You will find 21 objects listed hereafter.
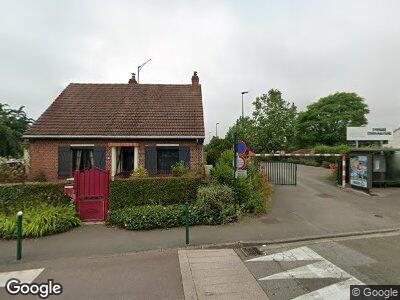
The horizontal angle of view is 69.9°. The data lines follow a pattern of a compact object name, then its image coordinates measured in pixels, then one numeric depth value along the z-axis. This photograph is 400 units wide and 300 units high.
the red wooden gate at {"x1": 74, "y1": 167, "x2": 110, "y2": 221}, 9.01
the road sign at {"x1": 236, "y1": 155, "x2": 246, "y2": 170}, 8.98
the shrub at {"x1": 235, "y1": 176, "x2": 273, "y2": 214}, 9.66
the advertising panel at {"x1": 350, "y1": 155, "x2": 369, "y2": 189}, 13.53
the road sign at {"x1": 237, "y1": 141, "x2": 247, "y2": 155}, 8.89
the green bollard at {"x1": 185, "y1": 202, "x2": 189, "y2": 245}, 6.89
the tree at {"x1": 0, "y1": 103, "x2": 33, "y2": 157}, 32.31
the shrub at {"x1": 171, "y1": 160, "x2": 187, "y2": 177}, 10.97
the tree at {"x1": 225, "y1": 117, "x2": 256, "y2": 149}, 26.86
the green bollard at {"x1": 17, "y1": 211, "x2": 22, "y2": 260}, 6.21
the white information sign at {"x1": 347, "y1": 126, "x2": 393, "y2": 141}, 20.86
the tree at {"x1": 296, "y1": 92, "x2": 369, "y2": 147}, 44.22
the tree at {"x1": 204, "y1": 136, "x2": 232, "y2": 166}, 20.47
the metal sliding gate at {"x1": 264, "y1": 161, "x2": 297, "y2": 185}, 16.33
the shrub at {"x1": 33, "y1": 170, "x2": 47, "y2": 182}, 12.86
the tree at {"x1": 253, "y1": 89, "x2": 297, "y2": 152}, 28.80
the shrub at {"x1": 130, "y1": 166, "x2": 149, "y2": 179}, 11.15
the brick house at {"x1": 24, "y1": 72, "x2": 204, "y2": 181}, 13.34
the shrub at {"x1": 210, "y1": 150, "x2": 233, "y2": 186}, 10.07
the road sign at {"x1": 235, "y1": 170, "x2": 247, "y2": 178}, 9.10
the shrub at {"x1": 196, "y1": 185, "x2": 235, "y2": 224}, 8.64
